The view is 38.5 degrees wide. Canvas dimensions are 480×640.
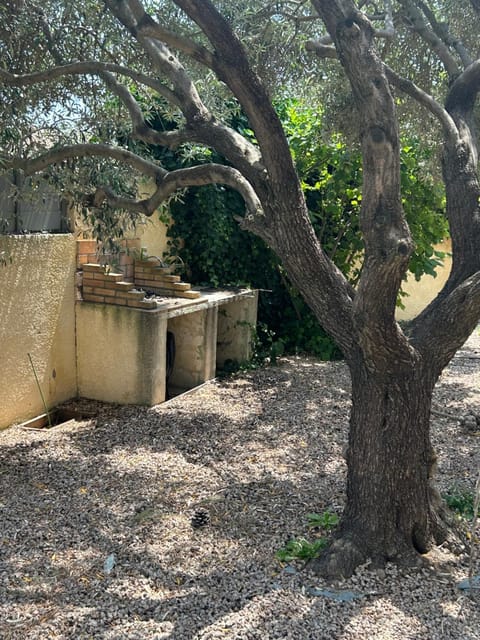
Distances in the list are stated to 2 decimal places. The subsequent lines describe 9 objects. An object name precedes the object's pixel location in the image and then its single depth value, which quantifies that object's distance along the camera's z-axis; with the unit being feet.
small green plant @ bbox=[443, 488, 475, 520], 15.98
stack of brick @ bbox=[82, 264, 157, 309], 24.34
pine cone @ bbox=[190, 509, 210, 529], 15.40
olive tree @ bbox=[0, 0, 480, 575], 11.96
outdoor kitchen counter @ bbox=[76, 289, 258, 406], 24.23
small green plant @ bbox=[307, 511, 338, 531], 14.73
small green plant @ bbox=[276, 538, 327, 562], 13.52
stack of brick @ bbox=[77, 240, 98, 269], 24.67
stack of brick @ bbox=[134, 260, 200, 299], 26.94
